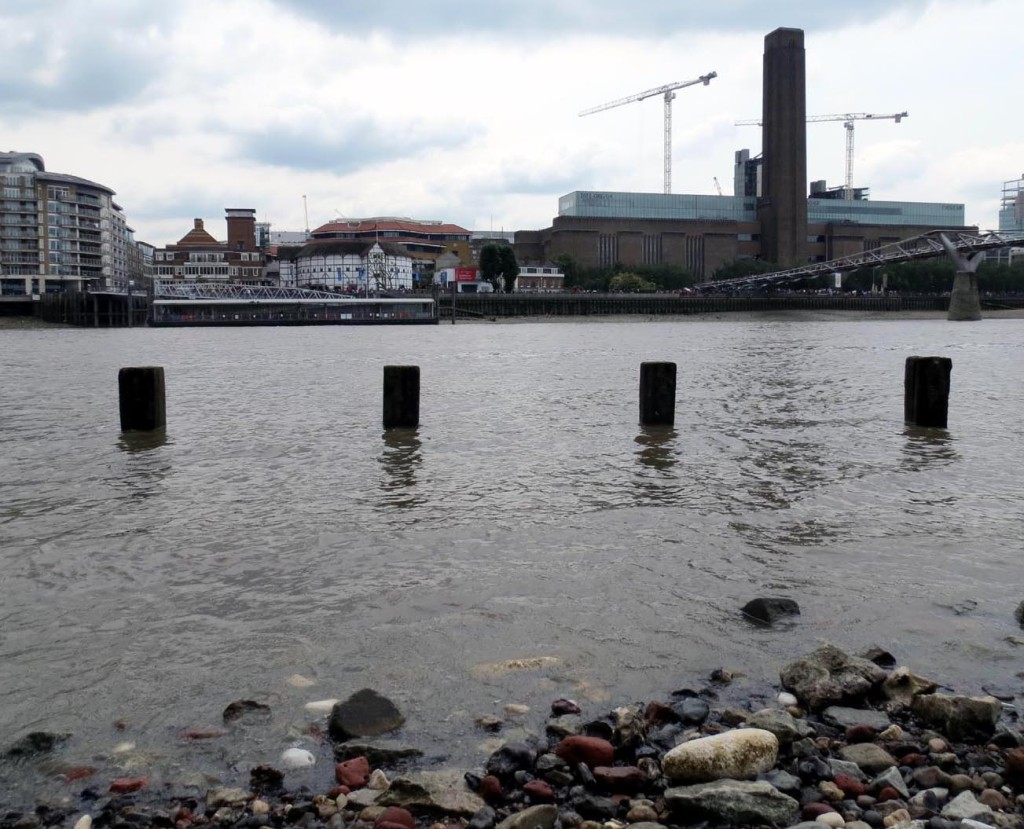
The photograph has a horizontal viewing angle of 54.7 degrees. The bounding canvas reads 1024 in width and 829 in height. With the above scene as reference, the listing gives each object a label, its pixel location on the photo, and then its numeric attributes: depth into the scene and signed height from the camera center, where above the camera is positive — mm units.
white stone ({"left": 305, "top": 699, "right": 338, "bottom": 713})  5445 -2164
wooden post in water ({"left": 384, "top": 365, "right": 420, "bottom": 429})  18359 -1514
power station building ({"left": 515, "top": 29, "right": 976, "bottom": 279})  183375 +17307
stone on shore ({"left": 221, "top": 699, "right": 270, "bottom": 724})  5340 -2166
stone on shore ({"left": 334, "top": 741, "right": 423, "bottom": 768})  4848 -2154
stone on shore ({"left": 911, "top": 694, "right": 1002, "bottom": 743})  4918 -2017
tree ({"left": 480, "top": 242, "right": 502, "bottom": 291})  158000 +8068
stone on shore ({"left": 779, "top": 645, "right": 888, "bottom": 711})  5367 -2016
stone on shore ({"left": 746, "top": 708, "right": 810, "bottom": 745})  4832 -2019
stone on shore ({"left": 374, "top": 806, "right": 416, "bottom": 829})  4105 -2107
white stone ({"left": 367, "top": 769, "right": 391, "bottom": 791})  4523 -2147
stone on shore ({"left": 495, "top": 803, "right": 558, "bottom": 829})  4062 -2077
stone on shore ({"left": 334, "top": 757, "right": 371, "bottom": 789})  4566 -2138
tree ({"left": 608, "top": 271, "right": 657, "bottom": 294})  160000 +4694
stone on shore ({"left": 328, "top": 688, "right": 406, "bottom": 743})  5121 -2122
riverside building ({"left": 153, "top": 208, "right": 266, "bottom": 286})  197375 +8791
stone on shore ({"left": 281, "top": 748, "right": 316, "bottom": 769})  4793 -2160
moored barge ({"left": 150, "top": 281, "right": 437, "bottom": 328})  129625 +536
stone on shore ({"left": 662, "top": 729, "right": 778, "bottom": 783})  4457 -2014
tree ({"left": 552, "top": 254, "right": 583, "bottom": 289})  173000 +7653
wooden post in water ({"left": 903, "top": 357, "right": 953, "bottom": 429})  17688 -1365
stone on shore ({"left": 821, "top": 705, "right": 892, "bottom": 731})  5078 -2090
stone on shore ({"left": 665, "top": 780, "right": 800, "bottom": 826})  4148 -2066
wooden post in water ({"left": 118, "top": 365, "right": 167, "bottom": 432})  17547 -1487
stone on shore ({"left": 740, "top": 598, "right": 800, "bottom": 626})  6926 -2093
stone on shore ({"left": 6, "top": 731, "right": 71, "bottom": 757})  4918 -2153
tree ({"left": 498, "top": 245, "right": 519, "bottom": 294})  157500 +7547
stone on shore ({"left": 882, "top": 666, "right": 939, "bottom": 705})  5392 -2037
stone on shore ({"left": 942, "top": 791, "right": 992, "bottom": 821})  4043 -2037
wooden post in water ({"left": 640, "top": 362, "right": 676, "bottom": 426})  18547 -1603
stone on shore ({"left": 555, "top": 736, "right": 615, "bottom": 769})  4676 -2067
